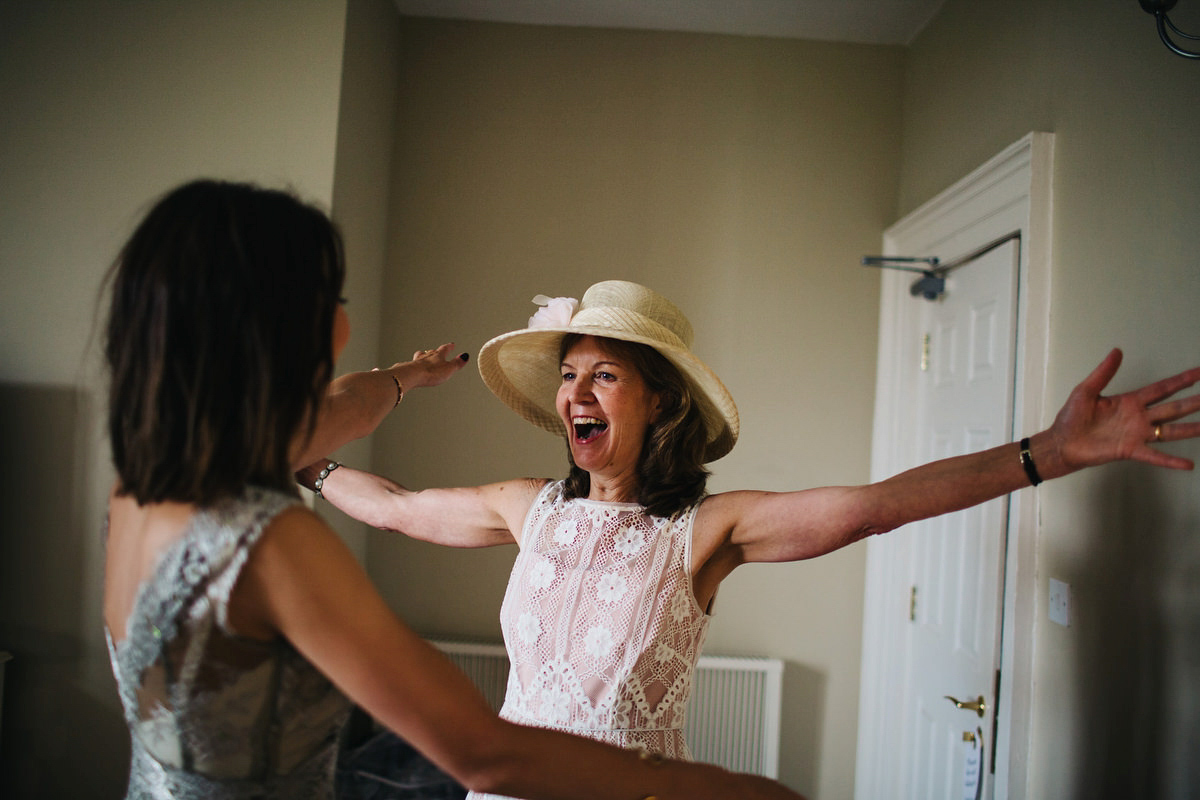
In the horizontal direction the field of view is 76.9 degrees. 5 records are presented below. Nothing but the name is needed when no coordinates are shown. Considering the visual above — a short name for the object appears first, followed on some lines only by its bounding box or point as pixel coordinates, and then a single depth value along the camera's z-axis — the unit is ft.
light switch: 5.34
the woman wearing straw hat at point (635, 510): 3.62
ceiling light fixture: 3.77
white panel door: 6.57
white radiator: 8.93
